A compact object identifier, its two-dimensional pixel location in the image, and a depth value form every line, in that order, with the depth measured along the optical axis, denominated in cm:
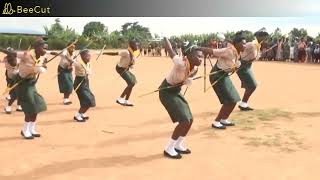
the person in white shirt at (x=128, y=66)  1267
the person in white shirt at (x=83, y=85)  1042
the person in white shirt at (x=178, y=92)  742
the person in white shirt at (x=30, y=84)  864
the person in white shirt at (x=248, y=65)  1132
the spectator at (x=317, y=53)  2627
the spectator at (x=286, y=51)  2854
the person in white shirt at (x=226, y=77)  959
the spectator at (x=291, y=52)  2808
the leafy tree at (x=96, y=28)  5707
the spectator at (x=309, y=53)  2697
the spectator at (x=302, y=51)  2715
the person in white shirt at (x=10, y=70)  1078
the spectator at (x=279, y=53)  2899
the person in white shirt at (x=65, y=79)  1294
